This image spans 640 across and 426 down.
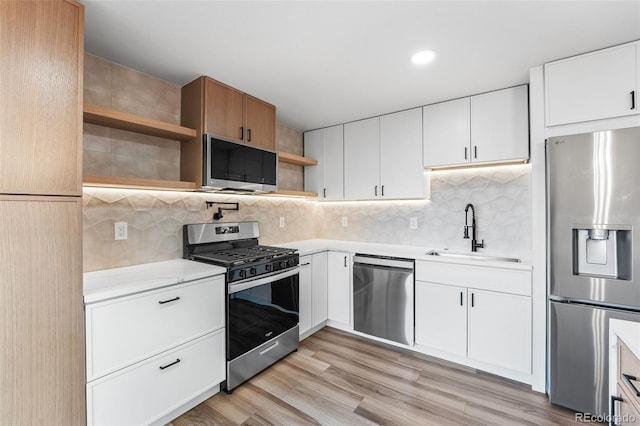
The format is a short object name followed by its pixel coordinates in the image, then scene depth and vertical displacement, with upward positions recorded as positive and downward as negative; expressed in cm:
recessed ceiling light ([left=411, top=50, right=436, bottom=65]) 188 +107
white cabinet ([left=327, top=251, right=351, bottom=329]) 299 -78
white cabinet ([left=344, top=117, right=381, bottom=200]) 312 +62
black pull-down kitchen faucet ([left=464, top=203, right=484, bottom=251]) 274 -14
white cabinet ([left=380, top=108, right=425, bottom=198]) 286 +62
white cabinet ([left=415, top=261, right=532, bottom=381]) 213 -82
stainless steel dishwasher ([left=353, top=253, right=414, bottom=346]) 261 -78
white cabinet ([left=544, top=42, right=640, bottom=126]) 178 +85
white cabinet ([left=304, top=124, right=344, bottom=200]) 339 +64
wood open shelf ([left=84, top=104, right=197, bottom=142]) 171 +61
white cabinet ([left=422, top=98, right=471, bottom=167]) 260 +77
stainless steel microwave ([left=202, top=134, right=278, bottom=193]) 215 +40
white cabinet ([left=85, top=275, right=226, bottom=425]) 145 -79
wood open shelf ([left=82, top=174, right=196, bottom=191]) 168 +21
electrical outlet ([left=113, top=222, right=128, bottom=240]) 200 -11
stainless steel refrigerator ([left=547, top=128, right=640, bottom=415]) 167 -24
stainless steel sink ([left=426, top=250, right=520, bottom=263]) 251 -39
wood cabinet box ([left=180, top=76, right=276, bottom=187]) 221 +82
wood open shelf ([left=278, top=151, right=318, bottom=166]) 305 +63
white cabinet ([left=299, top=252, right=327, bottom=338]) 278 -78
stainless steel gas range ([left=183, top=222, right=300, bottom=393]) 206 -63
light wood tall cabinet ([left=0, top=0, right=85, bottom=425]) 119 +0
